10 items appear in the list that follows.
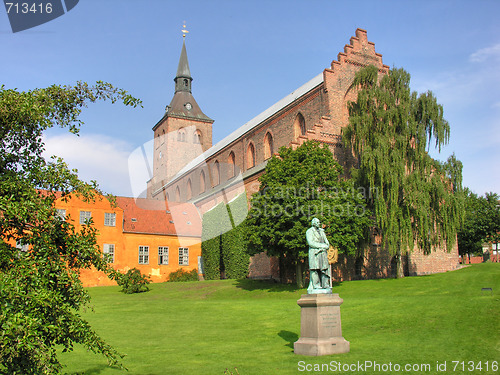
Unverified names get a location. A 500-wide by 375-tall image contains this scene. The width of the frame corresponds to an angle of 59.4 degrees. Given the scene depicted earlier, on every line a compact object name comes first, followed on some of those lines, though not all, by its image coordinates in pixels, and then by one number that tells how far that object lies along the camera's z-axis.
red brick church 33.72
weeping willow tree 27.59
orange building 41.06
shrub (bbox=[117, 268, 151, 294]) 32.66
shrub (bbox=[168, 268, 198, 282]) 43.75
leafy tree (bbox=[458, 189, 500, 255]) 53.66
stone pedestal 11.36
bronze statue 12.16
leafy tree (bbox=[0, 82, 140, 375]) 5.37
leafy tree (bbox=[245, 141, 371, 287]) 26.67
